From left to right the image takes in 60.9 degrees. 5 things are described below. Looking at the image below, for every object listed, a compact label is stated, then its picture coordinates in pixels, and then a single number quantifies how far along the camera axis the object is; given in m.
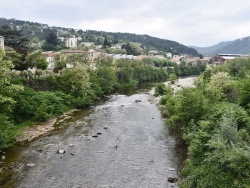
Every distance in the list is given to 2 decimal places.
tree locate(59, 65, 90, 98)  39.17
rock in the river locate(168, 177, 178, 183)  16.64
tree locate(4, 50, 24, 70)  35.90
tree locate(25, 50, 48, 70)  38.48
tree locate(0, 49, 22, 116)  20.77
